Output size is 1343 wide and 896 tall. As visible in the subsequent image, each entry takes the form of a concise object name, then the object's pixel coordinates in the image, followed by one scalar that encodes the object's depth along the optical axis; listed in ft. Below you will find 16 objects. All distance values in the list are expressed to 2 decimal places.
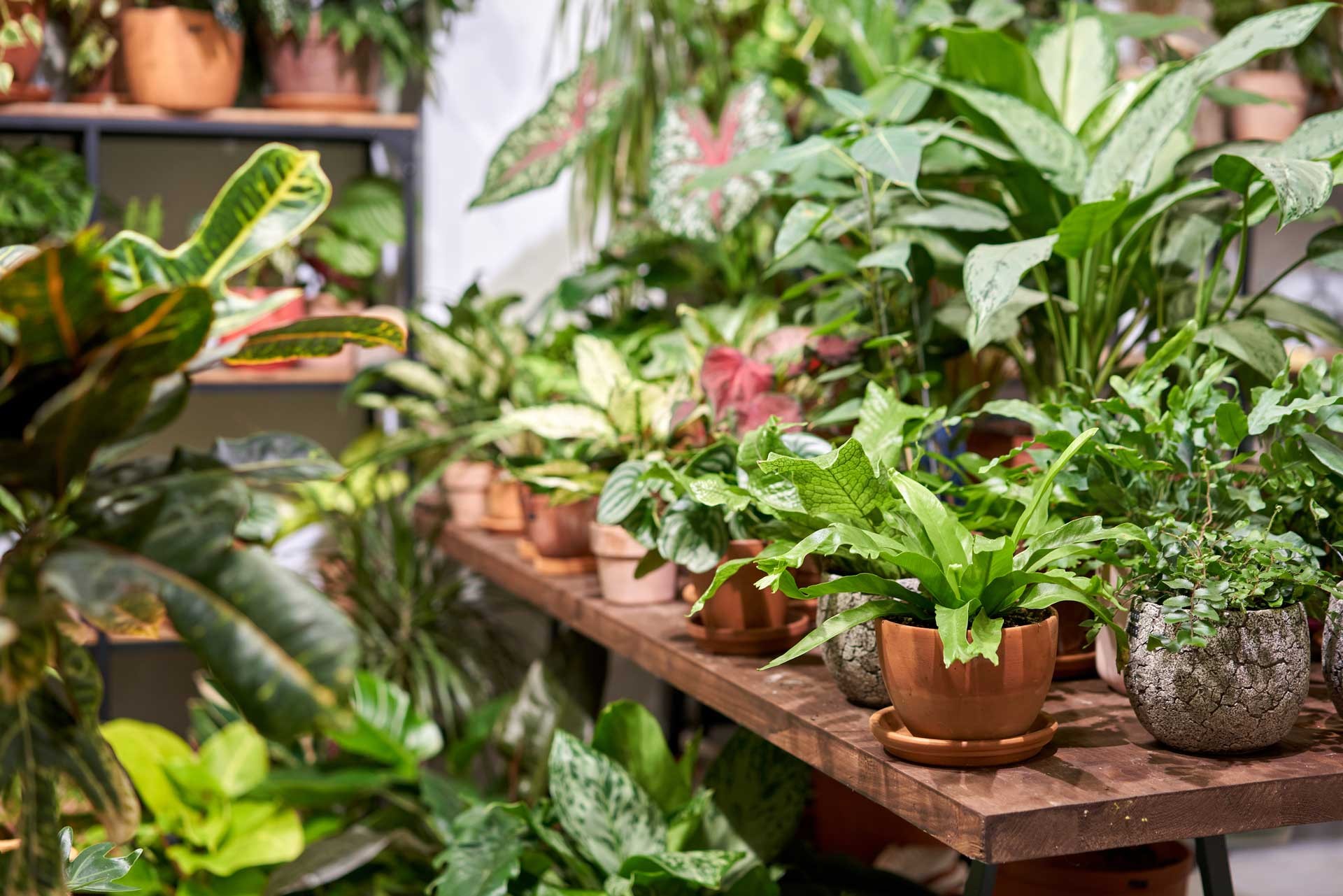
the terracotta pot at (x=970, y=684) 3.60
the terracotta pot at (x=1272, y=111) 9.64
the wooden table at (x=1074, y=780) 3.41
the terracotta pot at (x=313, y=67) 9.02
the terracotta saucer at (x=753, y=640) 5.06
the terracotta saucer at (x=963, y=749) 3.67
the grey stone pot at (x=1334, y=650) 3.90
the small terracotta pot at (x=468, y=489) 8.26
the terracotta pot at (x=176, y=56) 8.62
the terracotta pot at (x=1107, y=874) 4.82
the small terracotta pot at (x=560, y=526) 6.66
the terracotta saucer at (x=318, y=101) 9.07
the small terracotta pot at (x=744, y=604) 4.99
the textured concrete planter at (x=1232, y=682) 3.64
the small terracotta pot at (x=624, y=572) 5.96
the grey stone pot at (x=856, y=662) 4.21
